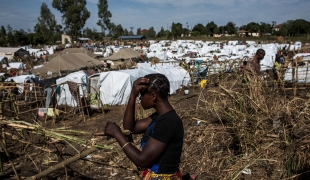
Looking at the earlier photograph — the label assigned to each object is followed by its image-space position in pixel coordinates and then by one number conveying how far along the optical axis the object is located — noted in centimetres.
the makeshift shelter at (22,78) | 1241
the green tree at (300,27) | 5364
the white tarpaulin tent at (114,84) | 1151
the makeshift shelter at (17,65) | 2356
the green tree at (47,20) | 6744
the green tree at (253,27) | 6386
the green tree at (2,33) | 5502
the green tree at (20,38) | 4991
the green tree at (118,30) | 7431
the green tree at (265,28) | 6212
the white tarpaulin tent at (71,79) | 1119
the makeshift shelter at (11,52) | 3199
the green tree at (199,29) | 6428
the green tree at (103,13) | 6284
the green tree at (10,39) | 4994
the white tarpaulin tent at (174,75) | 1317
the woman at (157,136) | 170
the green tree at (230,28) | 6309
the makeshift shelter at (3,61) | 2425
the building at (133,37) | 5790
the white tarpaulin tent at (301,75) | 993
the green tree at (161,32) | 7650
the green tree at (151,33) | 7851
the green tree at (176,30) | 6293
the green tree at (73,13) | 4919
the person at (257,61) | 646
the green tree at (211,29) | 6375
